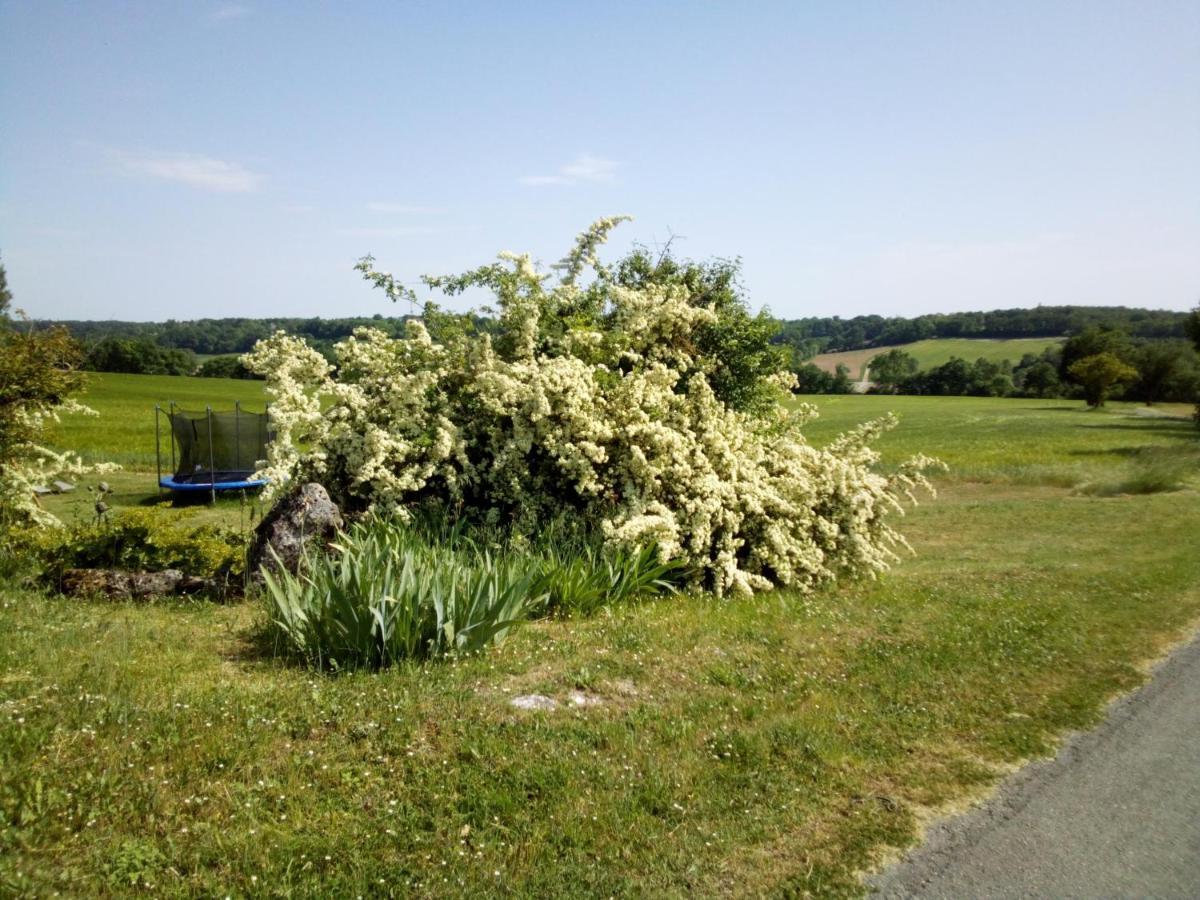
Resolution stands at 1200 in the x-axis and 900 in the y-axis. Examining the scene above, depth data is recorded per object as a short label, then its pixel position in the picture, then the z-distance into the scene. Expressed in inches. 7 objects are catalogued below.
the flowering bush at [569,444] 387.2
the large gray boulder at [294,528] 334.0
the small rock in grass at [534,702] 230.7
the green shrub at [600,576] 329.1
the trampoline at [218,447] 866.8
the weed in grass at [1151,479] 976.9
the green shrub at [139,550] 343.0
